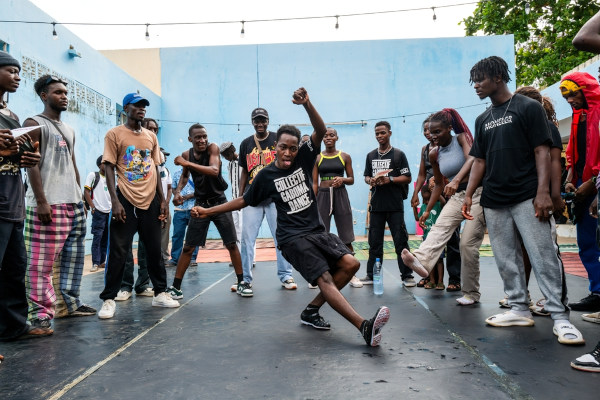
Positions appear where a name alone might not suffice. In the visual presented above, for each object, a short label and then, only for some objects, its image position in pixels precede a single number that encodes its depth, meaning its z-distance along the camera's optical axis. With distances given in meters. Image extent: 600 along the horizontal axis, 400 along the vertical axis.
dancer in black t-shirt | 3.37
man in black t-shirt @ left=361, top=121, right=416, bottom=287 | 5.54
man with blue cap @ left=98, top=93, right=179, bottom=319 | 4.18
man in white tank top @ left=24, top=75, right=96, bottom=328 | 3.67
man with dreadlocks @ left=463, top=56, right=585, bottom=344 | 3.15
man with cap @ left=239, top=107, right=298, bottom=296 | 5.26
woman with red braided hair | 3.96
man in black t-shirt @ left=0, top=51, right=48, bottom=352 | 3.22
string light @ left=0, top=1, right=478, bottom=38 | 10.57
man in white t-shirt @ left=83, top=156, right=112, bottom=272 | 7.32
